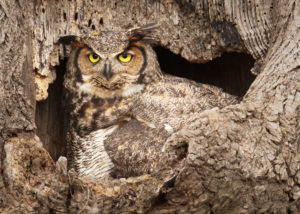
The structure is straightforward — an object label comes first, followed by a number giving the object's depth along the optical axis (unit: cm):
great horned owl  768
